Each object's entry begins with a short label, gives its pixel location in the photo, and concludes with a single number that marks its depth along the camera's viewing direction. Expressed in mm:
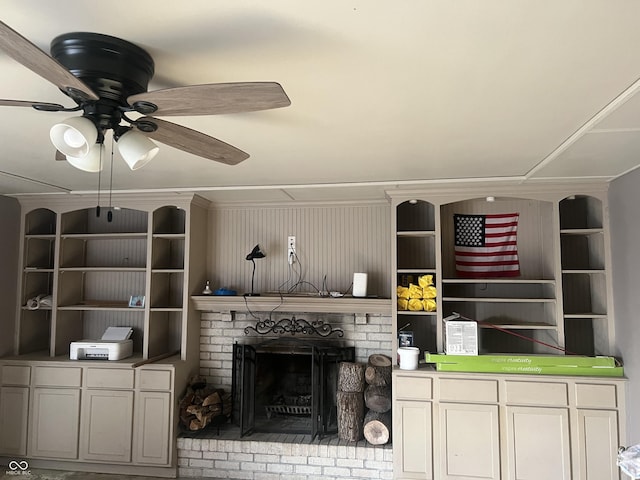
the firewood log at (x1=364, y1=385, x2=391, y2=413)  3811
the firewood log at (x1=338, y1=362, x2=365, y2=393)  3900
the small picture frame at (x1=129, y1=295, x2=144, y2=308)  4305
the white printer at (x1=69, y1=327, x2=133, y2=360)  4012
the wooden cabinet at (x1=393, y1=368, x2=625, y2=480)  3223
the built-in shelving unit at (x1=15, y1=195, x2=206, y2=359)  4152
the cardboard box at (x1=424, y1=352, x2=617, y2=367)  3312
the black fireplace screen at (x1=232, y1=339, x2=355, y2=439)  3996
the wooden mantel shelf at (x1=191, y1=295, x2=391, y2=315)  3891
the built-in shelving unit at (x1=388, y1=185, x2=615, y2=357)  3574
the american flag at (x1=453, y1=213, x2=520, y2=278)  3873
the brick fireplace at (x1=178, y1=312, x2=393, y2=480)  3654
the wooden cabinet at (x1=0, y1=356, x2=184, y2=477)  3805
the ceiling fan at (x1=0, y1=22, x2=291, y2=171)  1315
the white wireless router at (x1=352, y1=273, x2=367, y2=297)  3982
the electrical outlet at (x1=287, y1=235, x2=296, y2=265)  4418
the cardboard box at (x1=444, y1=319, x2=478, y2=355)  3525
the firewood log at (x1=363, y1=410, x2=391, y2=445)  3684
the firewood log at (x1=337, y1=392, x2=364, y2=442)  3787
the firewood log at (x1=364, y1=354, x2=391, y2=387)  3898
